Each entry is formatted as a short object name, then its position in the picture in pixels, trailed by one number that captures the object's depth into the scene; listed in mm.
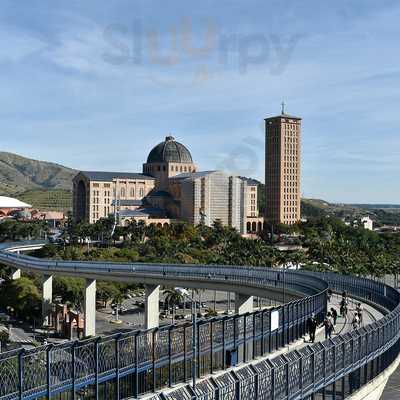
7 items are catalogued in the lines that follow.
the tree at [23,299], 91375
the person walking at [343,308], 45988
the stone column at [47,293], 89438
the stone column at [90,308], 78081
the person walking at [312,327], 35625
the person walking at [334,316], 41900
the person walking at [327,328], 35406
